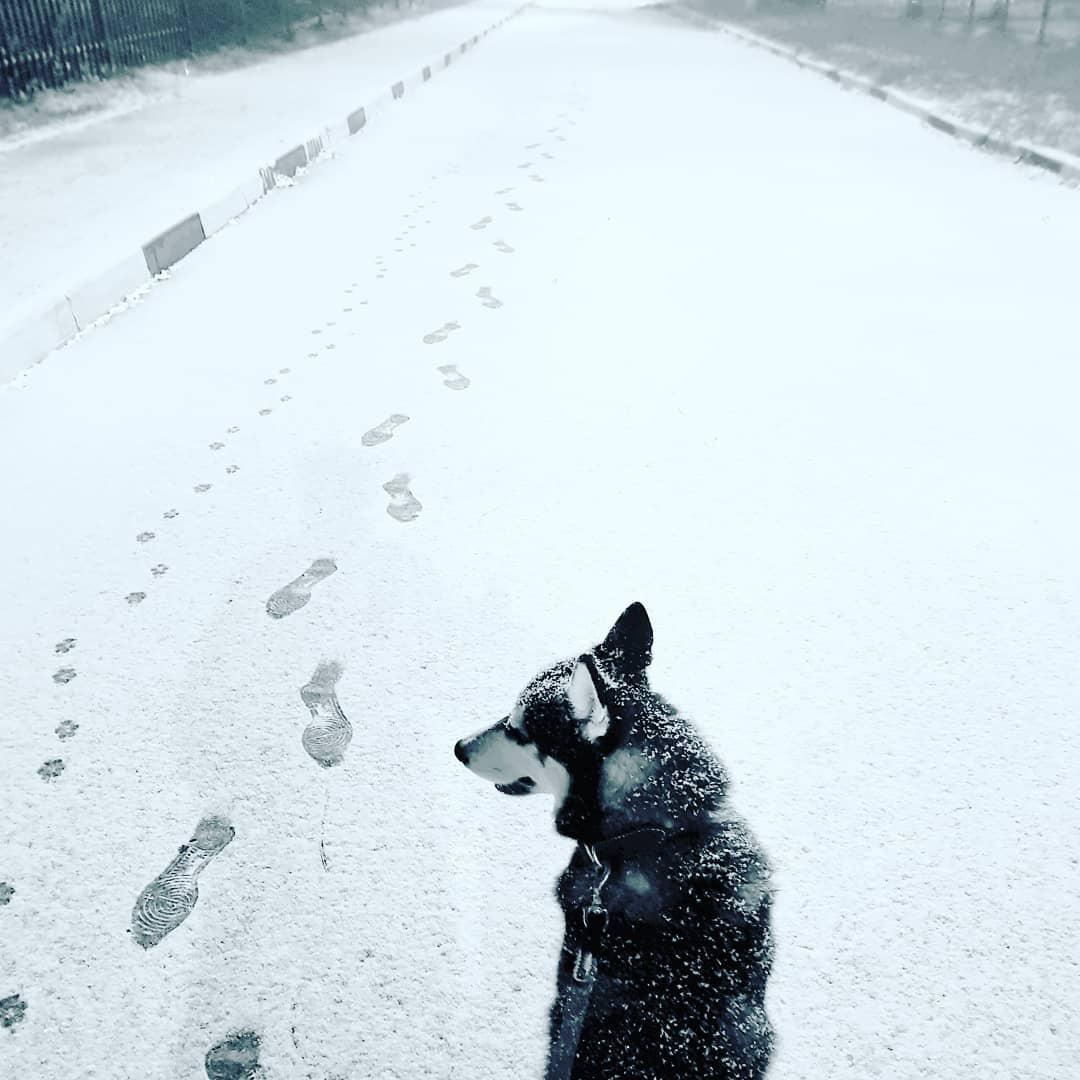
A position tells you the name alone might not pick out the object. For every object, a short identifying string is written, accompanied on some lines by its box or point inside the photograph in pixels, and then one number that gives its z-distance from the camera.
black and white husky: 1.14
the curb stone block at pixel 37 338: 3.31
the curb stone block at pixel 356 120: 8.93
